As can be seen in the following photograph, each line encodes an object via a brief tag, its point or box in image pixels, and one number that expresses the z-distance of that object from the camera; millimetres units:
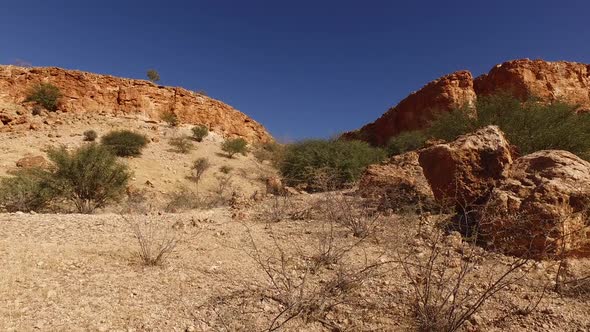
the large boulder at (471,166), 4508
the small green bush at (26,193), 6508
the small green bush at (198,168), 15414
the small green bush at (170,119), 23688
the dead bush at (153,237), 3207
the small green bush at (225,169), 17317
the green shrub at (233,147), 21188
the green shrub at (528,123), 7254
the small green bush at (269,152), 21816
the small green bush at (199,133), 22612
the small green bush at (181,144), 19173
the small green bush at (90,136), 17766
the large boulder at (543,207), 3404
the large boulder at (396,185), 5258
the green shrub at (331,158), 11875
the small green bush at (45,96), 19781
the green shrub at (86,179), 7527
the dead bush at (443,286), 2123
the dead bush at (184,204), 6857
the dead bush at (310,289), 2420
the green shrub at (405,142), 19281
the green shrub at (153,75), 30672
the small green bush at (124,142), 16203
